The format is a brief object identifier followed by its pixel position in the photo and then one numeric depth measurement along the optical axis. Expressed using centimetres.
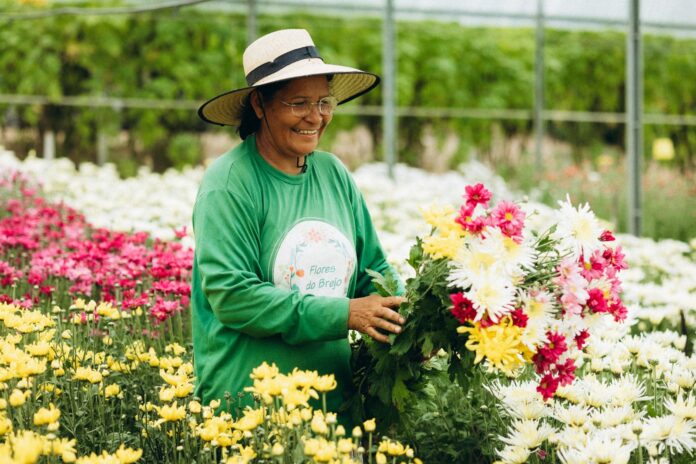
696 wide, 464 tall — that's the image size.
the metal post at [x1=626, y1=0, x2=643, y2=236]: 754
